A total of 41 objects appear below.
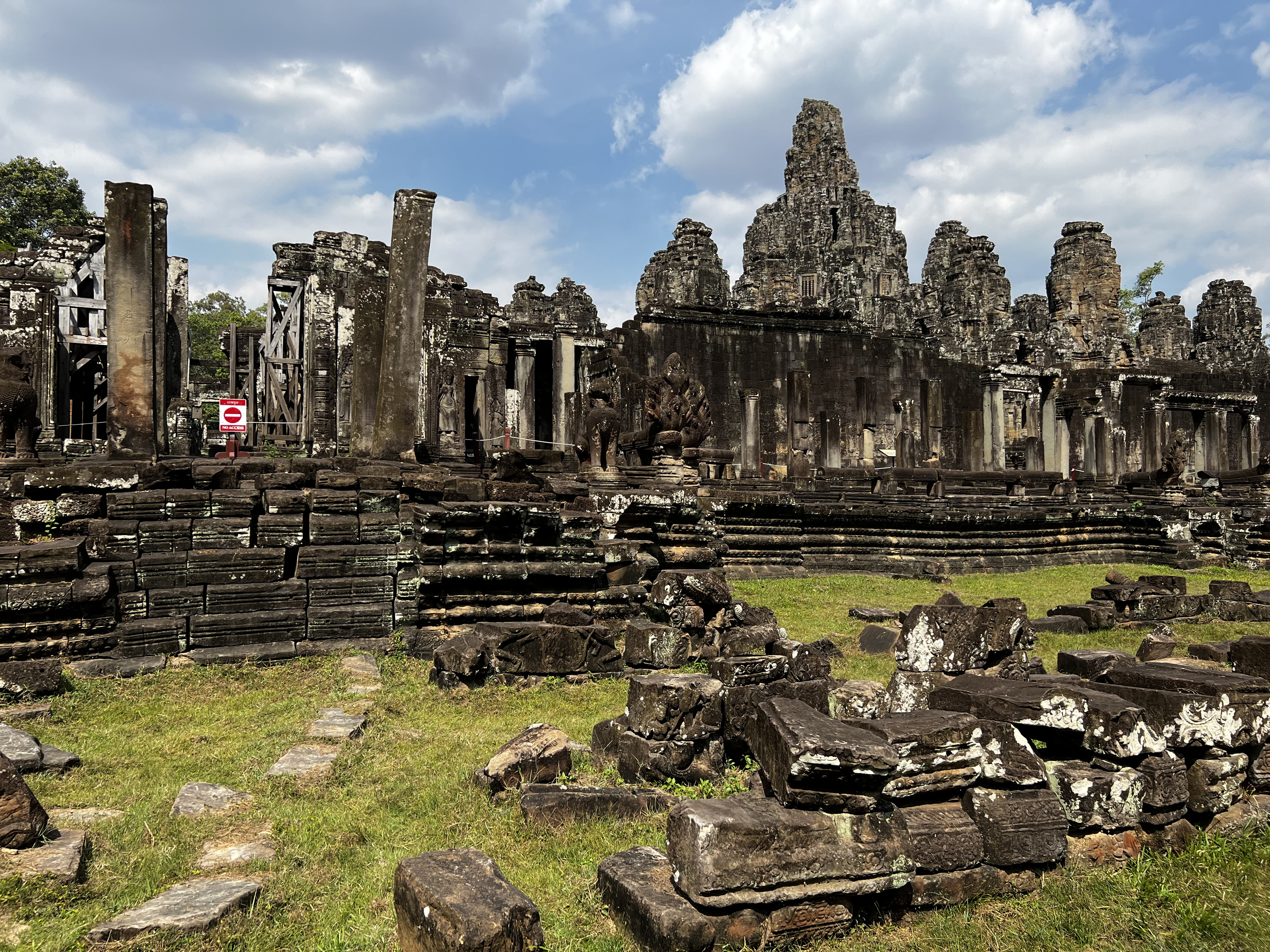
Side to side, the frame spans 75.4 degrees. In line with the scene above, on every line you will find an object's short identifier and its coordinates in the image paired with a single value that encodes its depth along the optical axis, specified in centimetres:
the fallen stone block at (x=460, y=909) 261
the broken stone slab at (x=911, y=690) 502
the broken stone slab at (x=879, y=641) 825
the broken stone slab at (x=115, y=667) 627
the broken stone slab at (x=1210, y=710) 393
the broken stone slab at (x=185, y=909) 275
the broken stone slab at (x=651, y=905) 281
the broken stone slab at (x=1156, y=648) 761
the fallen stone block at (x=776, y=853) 289
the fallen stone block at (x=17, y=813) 321
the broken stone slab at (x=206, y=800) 386
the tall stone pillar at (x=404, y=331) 1064
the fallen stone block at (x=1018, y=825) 338
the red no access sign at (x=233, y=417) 1762
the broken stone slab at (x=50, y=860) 310
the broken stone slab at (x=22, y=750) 422
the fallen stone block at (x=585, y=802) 391
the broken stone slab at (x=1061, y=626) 927
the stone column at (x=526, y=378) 2622
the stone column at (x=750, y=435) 2633
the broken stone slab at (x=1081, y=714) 380
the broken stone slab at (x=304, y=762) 444
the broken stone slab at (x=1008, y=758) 353
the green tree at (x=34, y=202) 3531
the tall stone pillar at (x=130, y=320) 940
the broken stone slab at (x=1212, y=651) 744
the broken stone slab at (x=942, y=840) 325
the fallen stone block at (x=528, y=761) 429
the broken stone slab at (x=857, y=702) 491
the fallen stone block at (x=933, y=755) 343
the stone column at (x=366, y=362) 1105
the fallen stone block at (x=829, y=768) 312
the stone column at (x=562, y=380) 2680
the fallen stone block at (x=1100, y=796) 361
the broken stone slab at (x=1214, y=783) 387
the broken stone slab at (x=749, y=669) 531
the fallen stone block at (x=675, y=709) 461
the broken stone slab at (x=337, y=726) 511
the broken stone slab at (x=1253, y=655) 514
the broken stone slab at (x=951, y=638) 612
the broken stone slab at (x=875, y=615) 970
